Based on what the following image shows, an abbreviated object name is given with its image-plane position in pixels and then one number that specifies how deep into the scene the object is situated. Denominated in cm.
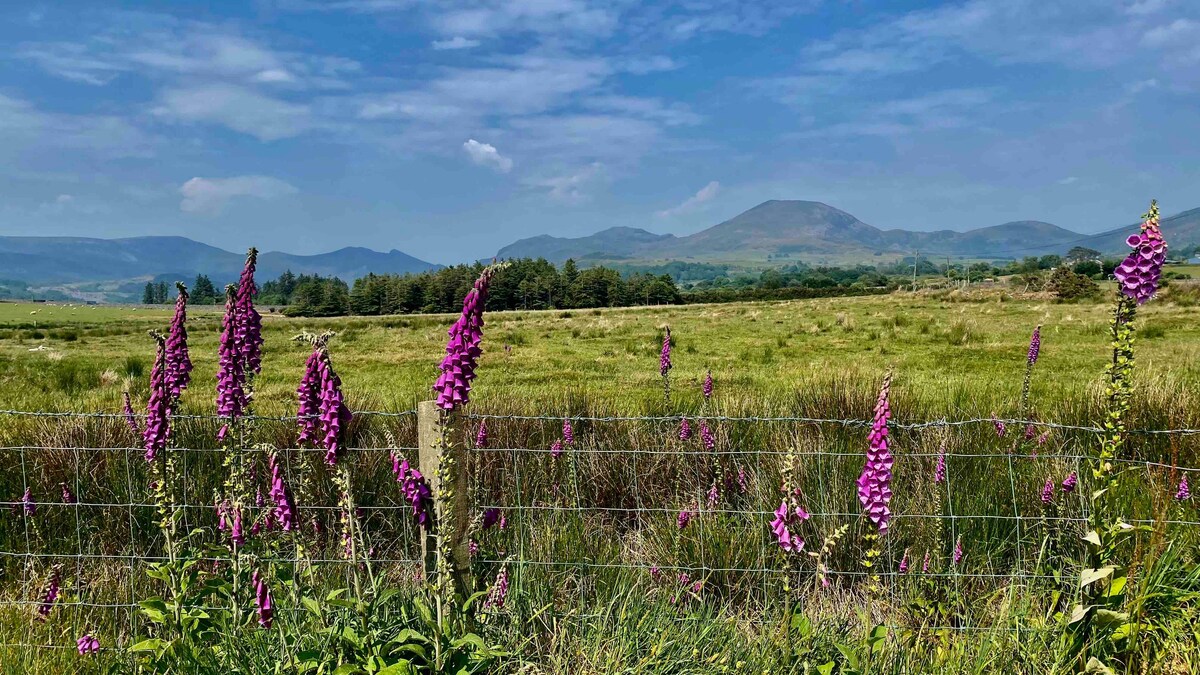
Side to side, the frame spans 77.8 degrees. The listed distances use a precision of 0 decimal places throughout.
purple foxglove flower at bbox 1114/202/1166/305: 356
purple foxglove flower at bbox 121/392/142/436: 568
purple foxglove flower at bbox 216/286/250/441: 352
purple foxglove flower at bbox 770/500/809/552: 312
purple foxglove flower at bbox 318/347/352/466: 286
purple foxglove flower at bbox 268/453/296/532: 348
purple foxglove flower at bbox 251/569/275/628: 336
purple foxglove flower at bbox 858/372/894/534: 312
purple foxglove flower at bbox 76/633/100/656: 389
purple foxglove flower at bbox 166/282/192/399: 377
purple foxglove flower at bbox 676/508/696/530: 526
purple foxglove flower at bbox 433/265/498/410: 274
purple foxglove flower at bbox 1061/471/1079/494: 500
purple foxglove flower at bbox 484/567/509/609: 376
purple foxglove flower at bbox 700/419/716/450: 610
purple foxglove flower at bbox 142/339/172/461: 368
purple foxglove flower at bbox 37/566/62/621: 454
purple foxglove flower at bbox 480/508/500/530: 403
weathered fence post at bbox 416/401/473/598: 281
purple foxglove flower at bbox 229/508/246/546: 317
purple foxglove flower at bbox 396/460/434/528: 317
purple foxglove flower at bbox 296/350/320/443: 323
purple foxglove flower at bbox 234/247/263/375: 370
